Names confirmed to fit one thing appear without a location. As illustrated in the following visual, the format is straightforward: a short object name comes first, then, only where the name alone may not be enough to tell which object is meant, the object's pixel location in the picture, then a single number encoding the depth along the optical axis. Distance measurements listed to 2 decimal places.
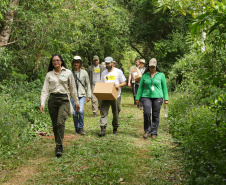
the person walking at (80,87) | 9.01
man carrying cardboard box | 8.49
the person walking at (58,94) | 6.76
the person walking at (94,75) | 12.38
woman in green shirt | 8.23
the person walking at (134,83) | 14.27
